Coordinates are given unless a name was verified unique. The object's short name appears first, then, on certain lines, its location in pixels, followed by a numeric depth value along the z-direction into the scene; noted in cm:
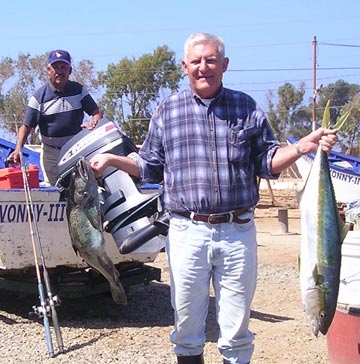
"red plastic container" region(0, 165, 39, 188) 630
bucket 475
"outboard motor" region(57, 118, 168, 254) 542
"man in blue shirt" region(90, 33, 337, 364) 393
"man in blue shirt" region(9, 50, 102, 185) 684
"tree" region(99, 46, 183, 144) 4709
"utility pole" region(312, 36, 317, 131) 3002
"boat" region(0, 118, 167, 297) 548
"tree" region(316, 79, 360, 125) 5822
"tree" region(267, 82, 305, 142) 5300
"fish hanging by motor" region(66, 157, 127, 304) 424
